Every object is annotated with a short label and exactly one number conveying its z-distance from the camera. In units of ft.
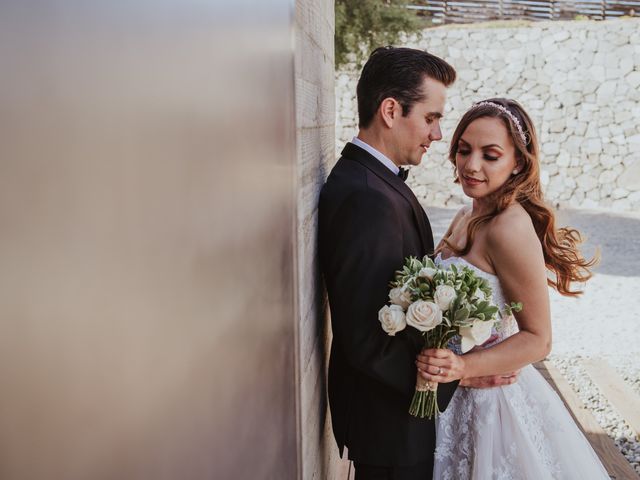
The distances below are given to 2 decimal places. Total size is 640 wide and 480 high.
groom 6.01
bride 7.27
